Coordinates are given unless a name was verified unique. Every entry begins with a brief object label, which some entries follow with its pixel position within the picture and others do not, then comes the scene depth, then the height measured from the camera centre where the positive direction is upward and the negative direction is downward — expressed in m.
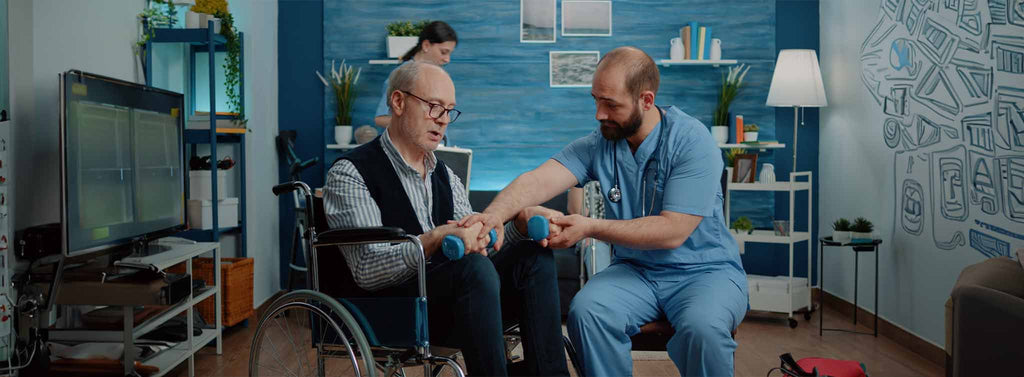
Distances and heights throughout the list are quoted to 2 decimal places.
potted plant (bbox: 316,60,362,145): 5.03 +0.45
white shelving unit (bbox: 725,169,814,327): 4.37 -0.74
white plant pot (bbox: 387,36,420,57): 4.96 +0.77
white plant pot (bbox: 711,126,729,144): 5.03 +0.19
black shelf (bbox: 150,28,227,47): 3.54 +0.60
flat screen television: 2.47 -0.01
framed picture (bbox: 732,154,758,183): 4.70 -0.04
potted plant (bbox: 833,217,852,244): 3.99 -0.37
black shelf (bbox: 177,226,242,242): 3.74 -0.37
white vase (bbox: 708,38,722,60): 4.98 +0.75
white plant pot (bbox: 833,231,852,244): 3.99 -0.40
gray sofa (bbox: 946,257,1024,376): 1.98 -0.45
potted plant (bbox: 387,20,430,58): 4.96 +0.82
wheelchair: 1.66 -0.38
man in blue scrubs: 1.87 -0.16
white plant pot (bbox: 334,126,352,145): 5.01 +0.18
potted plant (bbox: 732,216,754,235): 4.66 -0.40
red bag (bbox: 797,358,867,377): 2.54 -0.70
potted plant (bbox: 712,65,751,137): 5.03 +0.45
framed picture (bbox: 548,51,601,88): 5.16 +0.64
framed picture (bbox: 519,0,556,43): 5.15 +0.98
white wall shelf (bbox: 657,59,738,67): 4.96 +0.66
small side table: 3.91 -0.45
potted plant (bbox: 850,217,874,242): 3.93 -0.36
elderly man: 1.69 -0.22
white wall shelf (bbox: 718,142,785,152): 4.90 +0.10
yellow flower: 3.73 +0.78
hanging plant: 3.85 +0.53
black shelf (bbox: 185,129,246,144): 3.85 +0.13
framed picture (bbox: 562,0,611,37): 5.14 +0.98
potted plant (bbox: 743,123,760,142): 4.92 +0.19
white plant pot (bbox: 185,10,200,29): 3.74 +0.71
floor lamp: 4.64 +0.49
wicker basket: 3.61 -0.65
